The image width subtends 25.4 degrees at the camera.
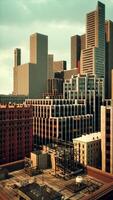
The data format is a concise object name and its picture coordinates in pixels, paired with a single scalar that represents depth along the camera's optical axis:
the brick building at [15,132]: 142.88
